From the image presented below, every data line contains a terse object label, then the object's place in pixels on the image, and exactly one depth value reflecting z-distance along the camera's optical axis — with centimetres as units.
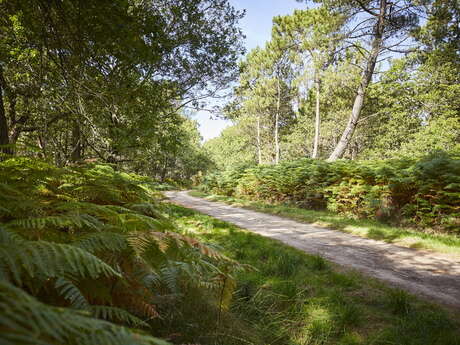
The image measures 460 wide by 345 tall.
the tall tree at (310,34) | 1218
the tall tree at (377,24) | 1138
